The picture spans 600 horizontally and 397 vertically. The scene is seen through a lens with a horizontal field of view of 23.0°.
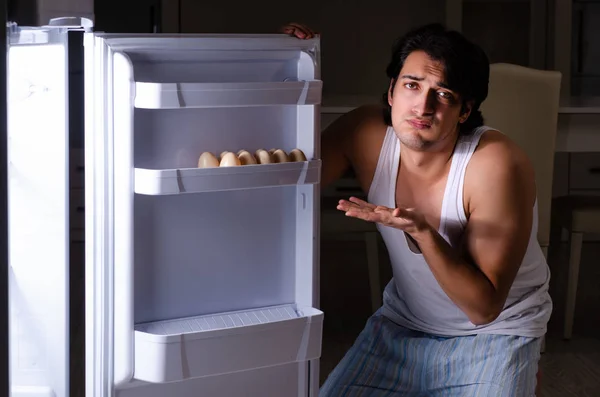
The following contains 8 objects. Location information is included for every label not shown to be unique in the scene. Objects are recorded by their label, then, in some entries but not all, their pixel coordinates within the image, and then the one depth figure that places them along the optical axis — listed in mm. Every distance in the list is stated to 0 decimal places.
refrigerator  3188
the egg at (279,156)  3365
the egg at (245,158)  3323
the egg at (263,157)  3340
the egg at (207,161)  3292
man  3646
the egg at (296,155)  3389
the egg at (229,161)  3288
